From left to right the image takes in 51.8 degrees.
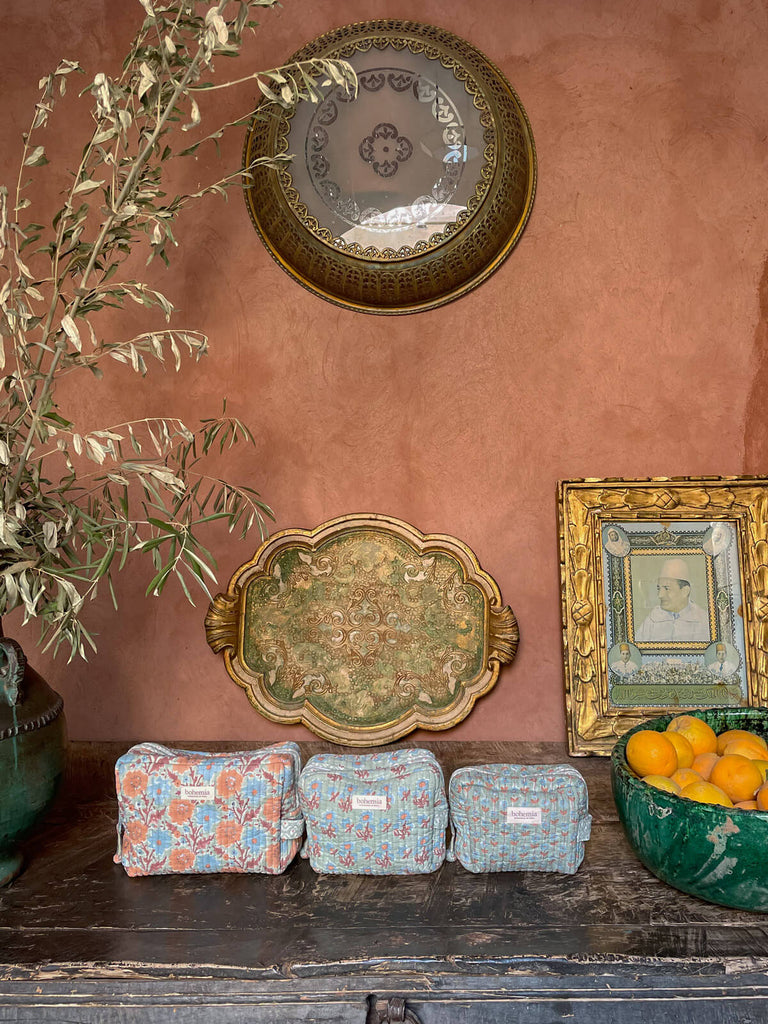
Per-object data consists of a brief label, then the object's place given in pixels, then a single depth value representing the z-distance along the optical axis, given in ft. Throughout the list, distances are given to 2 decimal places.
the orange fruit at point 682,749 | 3.62
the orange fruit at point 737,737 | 3.71
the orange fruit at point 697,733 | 3.77
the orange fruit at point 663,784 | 3.35
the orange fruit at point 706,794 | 3.25
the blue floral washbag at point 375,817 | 3.51
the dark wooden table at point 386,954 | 2.88
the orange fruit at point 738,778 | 3.32
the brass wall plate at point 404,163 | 4.83
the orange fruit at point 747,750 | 3.62
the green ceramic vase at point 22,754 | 3.49
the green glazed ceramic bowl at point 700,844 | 3.03
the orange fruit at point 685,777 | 3.41
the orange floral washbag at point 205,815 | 3.57
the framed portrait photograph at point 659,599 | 4.68
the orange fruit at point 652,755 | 3.52
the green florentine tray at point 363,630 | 4.79
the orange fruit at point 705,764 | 3.54
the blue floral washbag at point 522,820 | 3.51
